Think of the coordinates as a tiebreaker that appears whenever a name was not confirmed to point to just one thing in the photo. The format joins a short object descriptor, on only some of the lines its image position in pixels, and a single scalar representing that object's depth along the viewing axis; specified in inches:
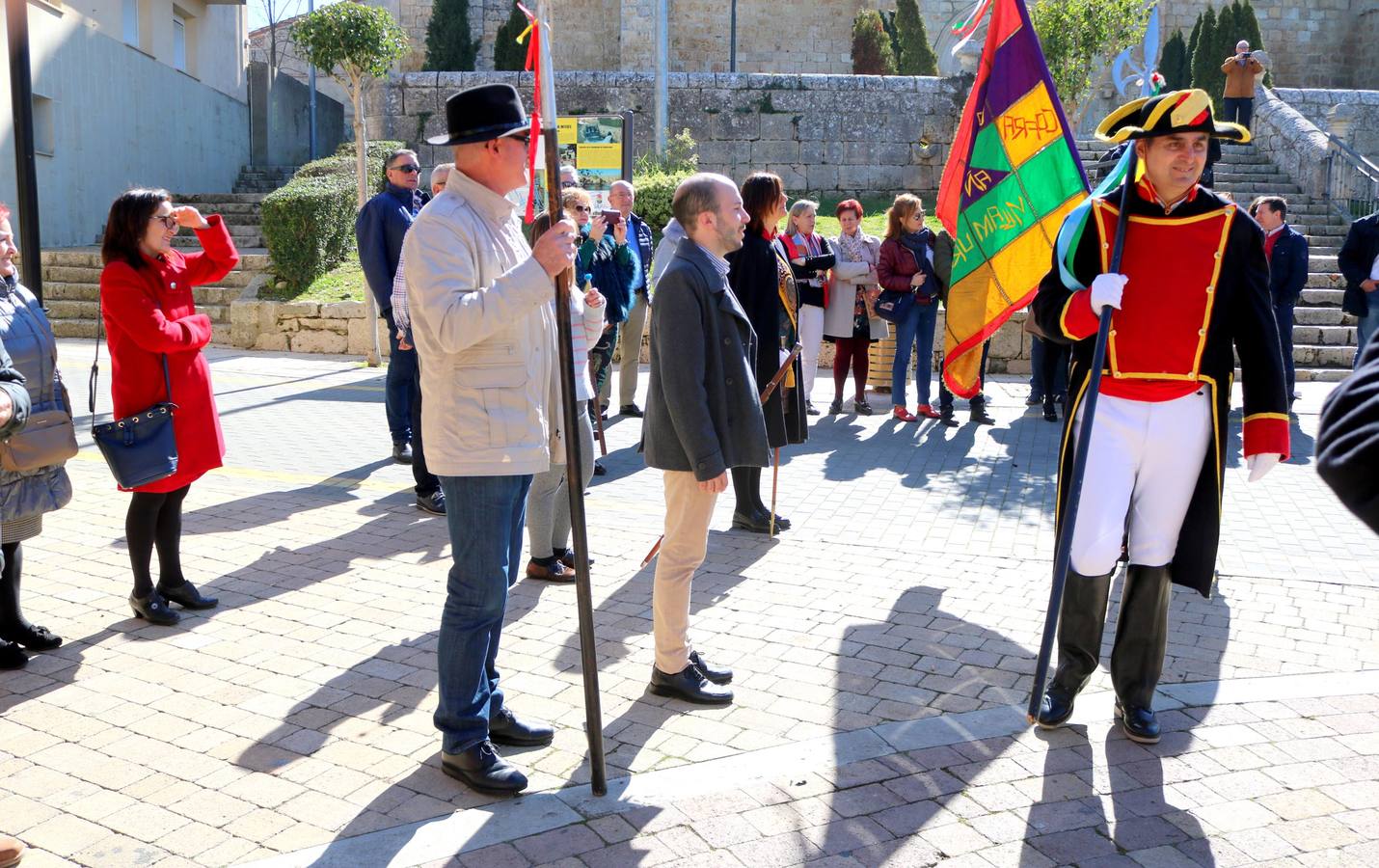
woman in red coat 192.1
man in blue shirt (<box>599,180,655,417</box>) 397.1
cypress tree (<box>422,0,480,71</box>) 1127.6
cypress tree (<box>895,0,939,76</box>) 1101.7
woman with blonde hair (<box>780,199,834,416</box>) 385.4
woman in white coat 406.0
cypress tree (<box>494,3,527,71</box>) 1039.6
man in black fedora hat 132.8
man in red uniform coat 157.2
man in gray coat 168.2
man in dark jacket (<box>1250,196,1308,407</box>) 399.5
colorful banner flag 243.0
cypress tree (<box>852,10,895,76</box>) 1121.4
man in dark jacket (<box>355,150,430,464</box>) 289.0
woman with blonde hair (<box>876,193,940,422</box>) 398.0
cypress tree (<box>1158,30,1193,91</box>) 1134.4
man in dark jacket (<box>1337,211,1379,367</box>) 396.2
